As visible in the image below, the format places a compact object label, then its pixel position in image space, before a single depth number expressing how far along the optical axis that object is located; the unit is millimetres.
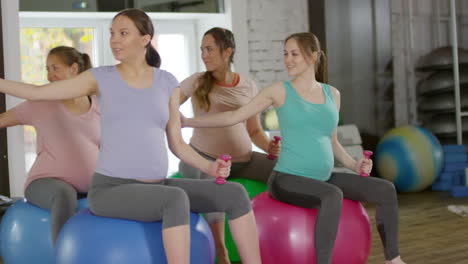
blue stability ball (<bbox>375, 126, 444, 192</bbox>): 6129
